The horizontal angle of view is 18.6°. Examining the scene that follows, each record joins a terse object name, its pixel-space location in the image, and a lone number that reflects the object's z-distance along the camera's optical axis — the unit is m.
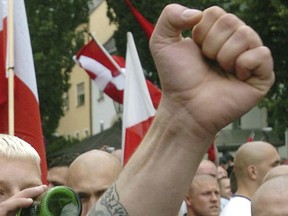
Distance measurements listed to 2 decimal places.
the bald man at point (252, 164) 5.99
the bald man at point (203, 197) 6.43
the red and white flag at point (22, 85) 4.57
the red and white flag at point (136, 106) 6.74
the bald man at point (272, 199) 3.29
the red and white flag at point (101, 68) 8.63
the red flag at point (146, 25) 9.08
